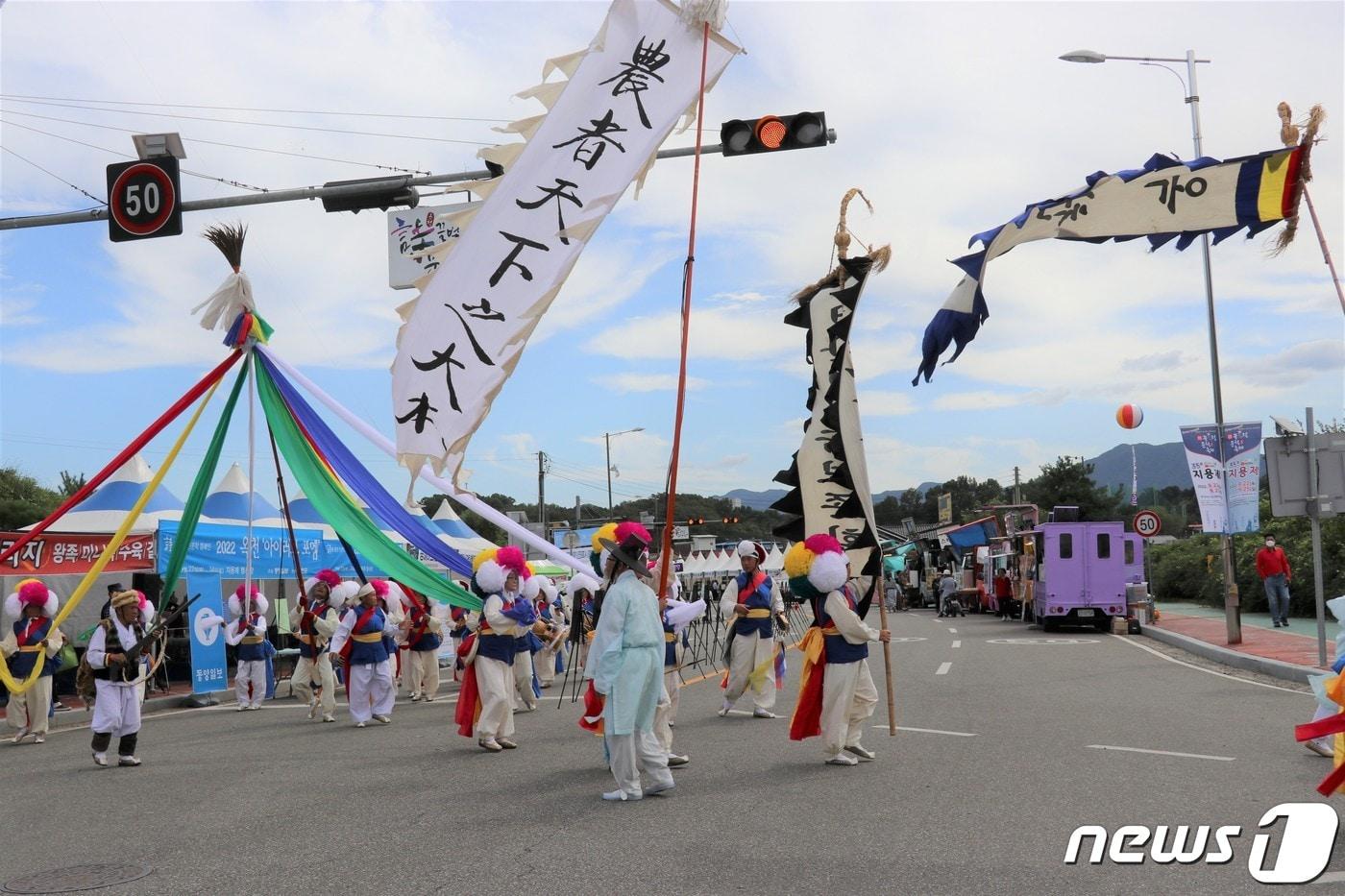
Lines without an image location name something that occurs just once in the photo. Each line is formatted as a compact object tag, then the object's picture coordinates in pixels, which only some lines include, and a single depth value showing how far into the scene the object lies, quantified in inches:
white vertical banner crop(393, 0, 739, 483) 344.2
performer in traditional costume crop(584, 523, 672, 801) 326.3
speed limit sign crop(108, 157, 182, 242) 439.2
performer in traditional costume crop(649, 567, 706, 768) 378.3
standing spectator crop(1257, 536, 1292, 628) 863.7
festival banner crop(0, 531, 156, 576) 642.2
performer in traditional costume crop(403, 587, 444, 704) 663.1
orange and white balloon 1016.9
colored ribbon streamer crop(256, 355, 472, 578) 554.6
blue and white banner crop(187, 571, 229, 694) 707.4
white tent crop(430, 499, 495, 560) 1007.6
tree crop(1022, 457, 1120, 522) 2647.6
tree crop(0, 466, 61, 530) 1478.8
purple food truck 1039.6
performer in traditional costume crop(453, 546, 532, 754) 438.9
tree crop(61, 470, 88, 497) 1790.1
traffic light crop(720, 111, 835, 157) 413.4
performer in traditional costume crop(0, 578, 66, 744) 522.8
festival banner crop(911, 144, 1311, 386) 331.9
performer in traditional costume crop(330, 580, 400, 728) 552.1
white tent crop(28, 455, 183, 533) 749.3
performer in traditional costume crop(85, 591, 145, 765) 433.1
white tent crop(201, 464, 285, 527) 867.4
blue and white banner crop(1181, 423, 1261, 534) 759.7
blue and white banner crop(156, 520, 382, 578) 714.2
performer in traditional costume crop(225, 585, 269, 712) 665.0
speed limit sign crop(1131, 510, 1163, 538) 1026.7
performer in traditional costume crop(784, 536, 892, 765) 375.2
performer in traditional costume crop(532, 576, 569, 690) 717.3
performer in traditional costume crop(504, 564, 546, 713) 462.3
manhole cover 246.2
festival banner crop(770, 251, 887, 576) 398.6
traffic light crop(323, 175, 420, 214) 448.5
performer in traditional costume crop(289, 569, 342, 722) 589.3
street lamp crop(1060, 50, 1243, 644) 756.0
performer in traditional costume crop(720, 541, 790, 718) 521.0
